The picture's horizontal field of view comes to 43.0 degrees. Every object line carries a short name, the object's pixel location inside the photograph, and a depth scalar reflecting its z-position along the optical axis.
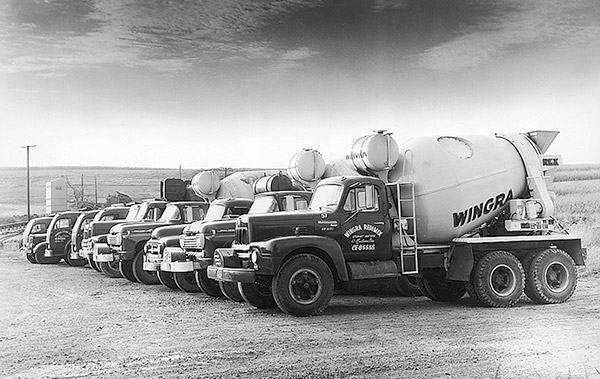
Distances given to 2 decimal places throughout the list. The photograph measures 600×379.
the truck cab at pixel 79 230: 18.08
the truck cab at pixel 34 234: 21.19
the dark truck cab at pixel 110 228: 14.88
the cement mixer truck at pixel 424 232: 9.09
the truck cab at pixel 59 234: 19.88
